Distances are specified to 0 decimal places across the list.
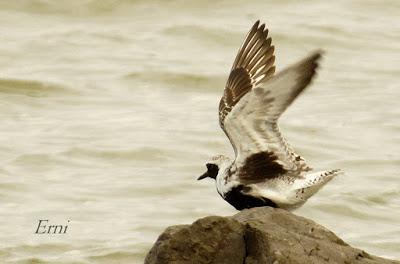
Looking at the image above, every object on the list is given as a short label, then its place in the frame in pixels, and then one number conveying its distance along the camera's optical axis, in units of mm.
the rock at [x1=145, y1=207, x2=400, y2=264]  16750
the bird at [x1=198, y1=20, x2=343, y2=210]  19547
